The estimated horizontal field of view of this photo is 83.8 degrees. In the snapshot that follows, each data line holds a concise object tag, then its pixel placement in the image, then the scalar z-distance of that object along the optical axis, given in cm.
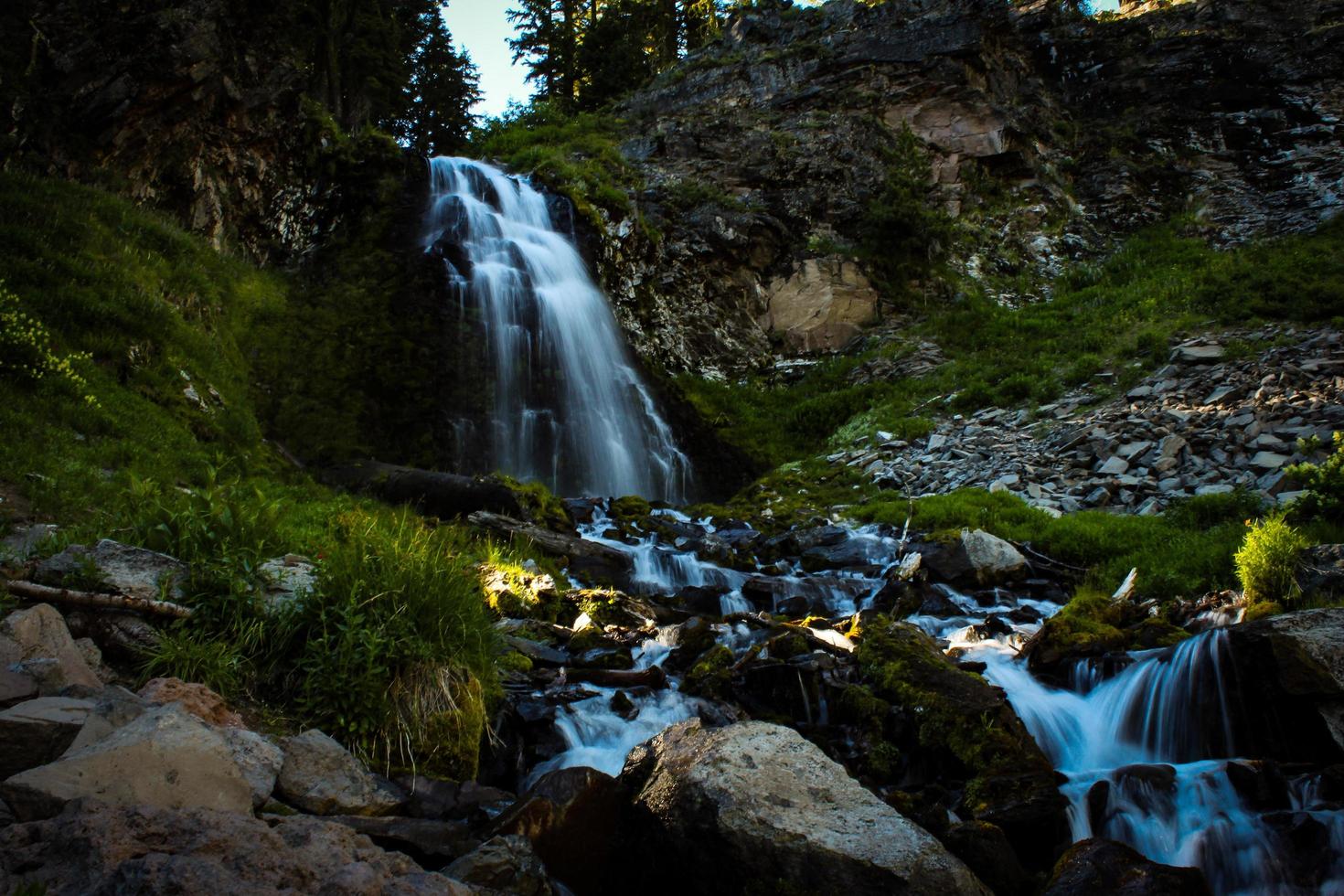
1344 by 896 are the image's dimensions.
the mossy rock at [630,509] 1336
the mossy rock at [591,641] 718
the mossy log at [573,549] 1037
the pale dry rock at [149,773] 259
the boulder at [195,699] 391
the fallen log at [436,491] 1129
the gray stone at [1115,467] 1250
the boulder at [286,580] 517
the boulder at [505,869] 340
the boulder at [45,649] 366
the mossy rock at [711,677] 627
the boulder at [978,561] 1001
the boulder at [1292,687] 483
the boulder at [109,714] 315
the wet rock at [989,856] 400
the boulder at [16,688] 340
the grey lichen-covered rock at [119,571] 473
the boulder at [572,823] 399
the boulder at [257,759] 354
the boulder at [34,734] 297
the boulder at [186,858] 211
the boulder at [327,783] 378
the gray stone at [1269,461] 1052
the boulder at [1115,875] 367
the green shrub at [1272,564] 665
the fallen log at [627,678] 637
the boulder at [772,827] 351
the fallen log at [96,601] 440
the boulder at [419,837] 365
